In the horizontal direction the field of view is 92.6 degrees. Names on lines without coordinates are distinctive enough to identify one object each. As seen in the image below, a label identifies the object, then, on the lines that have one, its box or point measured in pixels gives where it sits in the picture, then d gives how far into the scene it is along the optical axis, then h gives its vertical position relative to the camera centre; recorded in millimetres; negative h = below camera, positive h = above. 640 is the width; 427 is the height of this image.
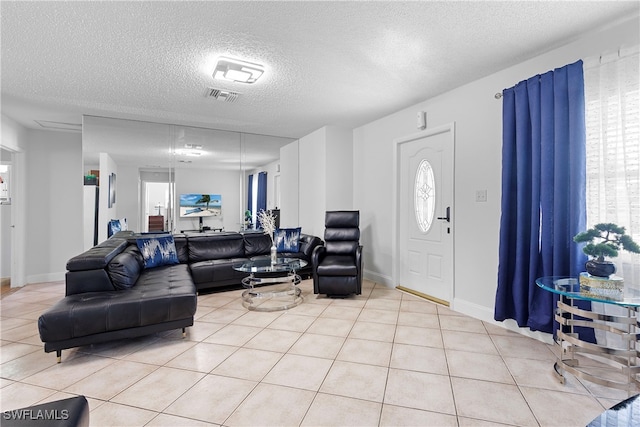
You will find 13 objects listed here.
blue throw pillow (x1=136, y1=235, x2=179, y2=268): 3781 -497
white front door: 3627 -5
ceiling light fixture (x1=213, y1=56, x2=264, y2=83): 2744 +1332
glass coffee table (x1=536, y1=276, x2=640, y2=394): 1844 -839
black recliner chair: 3820 -613
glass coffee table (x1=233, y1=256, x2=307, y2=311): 3523 -953
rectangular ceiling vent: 3434 +1356
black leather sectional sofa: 2264 -719
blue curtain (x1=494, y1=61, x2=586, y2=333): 2316 +188
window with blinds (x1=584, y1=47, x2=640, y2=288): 2088 +497
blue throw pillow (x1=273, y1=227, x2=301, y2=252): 4840 -445
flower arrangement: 3957 -152
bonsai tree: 1879 -178
